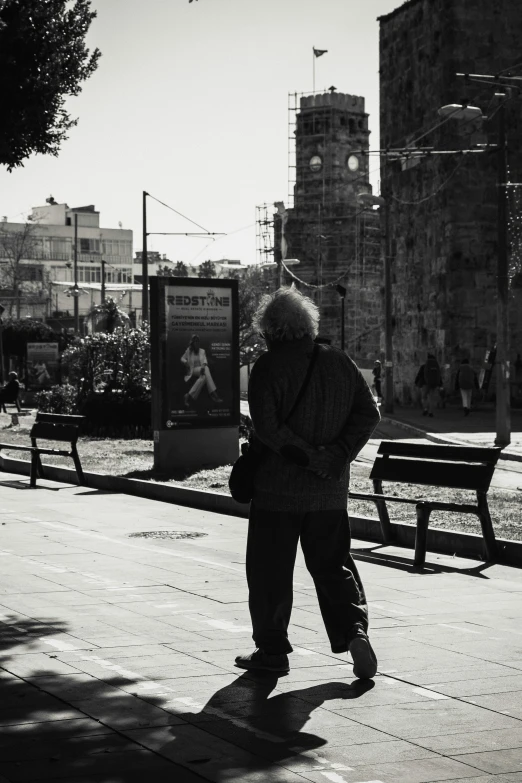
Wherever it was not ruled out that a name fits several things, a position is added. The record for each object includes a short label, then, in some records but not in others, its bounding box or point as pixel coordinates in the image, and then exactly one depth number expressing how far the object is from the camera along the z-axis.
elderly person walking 6.11
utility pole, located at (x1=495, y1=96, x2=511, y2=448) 25.06
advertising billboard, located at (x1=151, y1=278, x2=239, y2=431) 17.66
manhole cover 11.66
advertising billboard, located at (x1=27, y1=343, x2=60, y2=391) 53.19
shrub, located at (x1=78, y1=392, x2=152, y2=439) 27.94
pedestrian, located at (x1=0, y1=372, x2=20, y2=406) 41.53
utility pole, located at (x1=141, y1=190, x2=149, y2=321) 47.40
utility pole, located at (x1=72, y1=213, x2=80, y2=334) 65.88
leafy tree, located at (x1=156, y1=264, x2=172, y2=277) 110.47
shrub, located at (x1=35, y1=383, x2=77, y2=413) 30.62
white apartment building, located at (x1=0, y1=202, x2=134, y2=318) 119.56
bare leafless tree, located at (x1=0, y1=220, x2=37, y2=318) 80.38
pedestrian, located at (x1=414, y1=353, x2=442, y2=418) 35.53
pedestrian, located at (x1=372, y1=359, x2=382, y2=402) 50.88
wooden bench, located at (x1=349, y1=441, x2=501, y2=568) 9.98
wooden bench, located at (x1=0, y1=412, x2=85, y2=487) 16.80
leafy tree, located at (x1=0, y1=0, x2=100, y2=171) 14.47
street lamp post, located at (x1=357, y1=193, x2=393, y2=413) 36.53
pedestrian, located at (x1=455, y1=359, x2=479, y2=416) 35.25
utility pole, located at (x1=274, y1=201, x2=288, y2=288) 92.31
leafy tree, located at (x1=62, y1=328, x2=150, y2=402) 29.22
